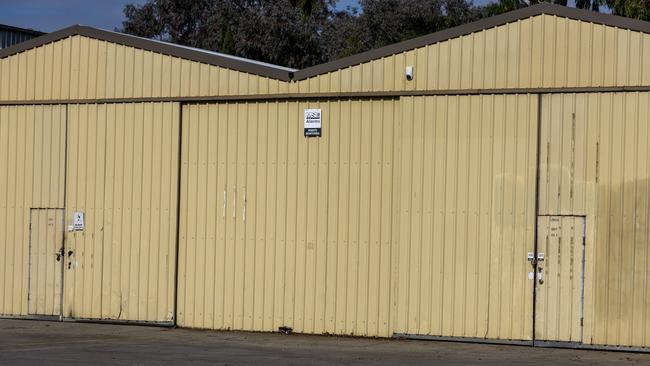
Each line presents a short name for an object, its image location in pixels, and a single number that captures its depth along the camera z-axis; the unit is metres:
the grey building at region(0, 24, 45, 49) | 31.30
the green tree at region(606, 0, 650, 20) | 34.78
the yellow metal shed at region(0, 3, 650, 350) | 17.02
